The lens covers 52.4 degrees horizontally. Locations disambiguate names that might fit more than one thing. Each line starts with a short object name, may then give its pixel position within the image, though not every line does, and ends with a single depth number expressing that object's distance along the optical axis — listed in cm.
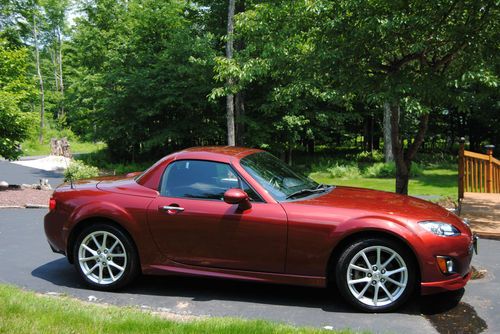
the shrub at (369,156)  2716
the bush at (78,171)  1366
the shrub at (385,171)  1979
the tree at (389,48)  723
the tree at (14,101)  1392
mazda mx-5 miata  468
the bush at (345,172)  1987
